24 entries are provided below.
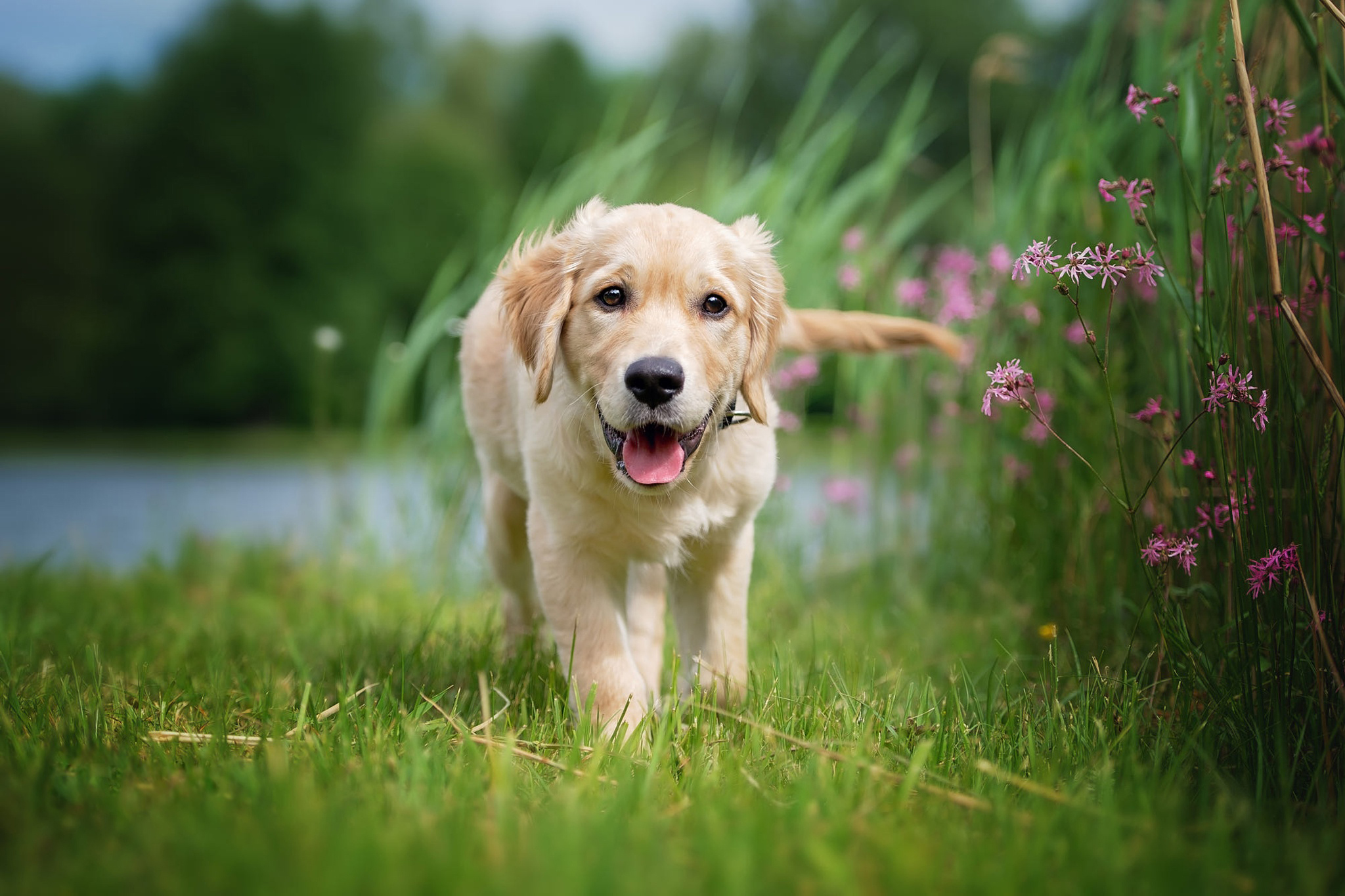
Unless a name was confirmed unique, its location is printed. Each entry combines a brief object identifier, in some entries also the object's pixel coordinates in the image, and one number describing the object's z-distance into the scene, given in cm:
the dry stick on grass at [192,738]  134
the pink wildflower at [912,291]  190
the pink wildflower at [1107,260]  132
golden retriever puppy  142
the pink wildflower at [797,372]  190
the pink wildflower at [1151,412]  142
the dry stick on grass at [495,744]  131
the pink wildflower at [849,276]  189
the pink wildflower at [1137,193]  136
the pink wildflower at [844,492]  203
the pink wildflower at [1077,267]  132
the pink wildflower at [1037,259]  133
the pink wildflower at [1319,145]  137
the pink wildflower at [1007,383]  133
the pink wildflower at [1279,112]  134
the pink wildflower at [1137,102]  136
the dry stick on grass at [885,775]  127
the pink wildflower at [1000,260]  178
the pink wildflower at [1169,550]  134
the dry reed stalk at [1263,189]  129
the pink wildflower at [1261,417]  130
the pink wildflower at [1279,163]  133
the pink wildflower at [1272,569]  131
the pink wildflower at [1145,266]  131
